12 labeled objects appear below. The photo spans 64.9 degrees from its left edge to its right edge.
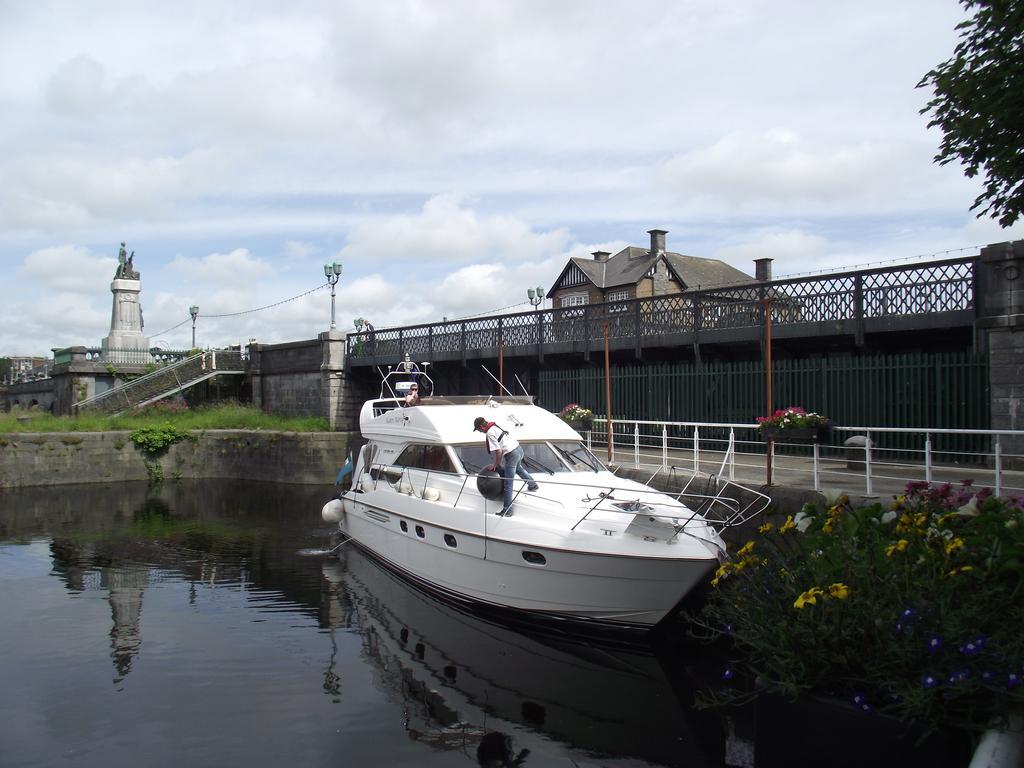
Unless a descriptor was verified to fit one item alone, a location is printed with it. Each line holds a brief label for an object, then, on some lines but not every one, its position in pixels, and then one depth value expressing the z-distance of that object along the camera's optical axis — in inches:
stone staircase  1128.2
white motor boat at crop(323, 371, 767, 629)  320.2
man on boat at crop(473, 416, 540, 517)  384.8
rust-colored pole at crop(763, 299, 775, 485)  400.5
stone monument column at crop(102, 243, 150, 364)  1378.0
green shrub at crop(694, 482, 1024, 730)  157.8
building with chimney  2089.1
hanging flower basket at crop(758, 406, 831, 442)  389.7
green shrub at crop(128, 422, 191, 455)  1003.3
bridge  520.4
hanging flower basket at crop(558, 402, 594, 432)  589.9
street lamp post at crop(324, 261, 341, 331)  1067.2
